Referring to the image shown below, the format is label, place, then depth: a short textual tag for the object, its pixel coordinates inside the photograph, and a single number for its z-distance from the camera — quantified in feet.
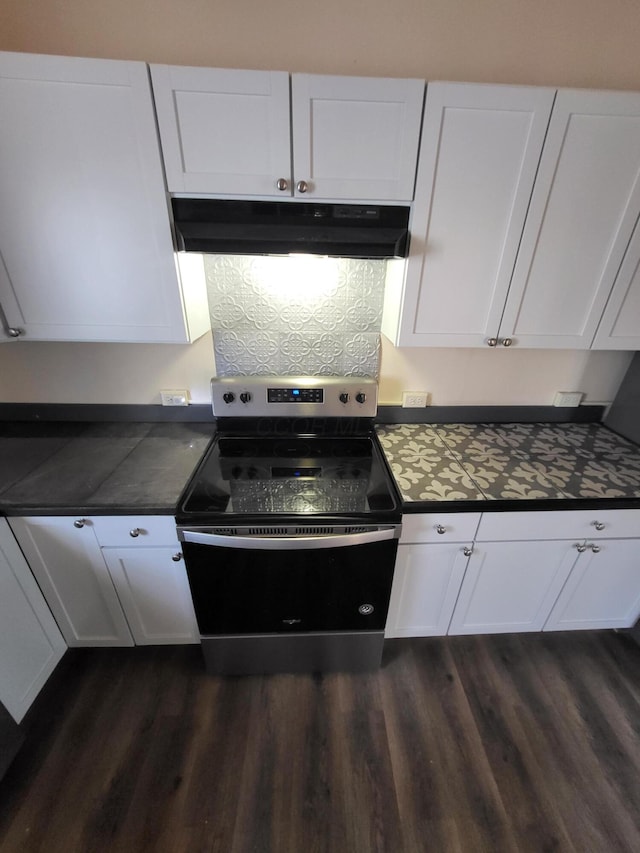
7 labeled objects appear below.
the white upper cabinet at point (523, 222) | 3.48
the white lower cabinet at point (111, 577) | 4.15
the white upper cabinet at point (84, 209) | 3.24
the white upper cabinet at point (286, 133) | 3.26
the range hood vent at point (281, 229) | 3.60
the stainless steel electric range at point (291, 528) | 3.93
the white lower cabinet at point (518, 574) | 4.44
